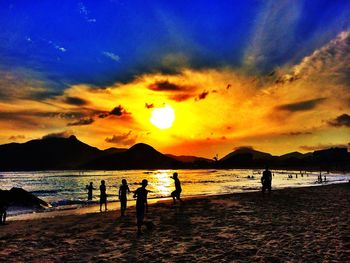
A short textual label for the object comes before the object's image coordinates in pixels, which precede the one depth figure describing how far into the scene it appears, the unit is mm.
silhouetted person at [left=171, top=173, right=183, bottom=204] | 23872
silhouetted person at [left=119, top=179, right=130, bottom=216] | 20344
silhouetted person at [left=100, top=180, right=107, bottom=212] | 25234
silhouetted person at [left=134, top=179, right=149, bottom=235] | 14617
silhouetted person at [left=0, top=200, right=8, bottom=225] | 18586
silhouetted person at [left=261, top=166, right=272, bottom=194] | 28425
